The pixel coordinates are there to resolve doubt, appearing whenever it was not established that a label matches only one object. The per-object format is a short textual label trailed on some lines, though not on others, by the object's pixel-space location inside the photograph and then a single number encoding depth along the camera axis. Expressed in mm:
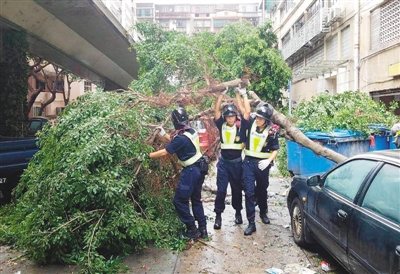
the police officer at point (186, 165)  4820
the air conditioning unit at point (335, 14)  15695
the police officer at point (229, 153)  5453
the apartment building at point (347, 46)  11891
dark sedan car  2873
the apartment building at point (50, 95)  28591
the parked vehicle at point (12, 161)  7062
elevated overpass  11530
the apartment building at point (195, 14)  66000
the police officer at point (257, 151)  5359
